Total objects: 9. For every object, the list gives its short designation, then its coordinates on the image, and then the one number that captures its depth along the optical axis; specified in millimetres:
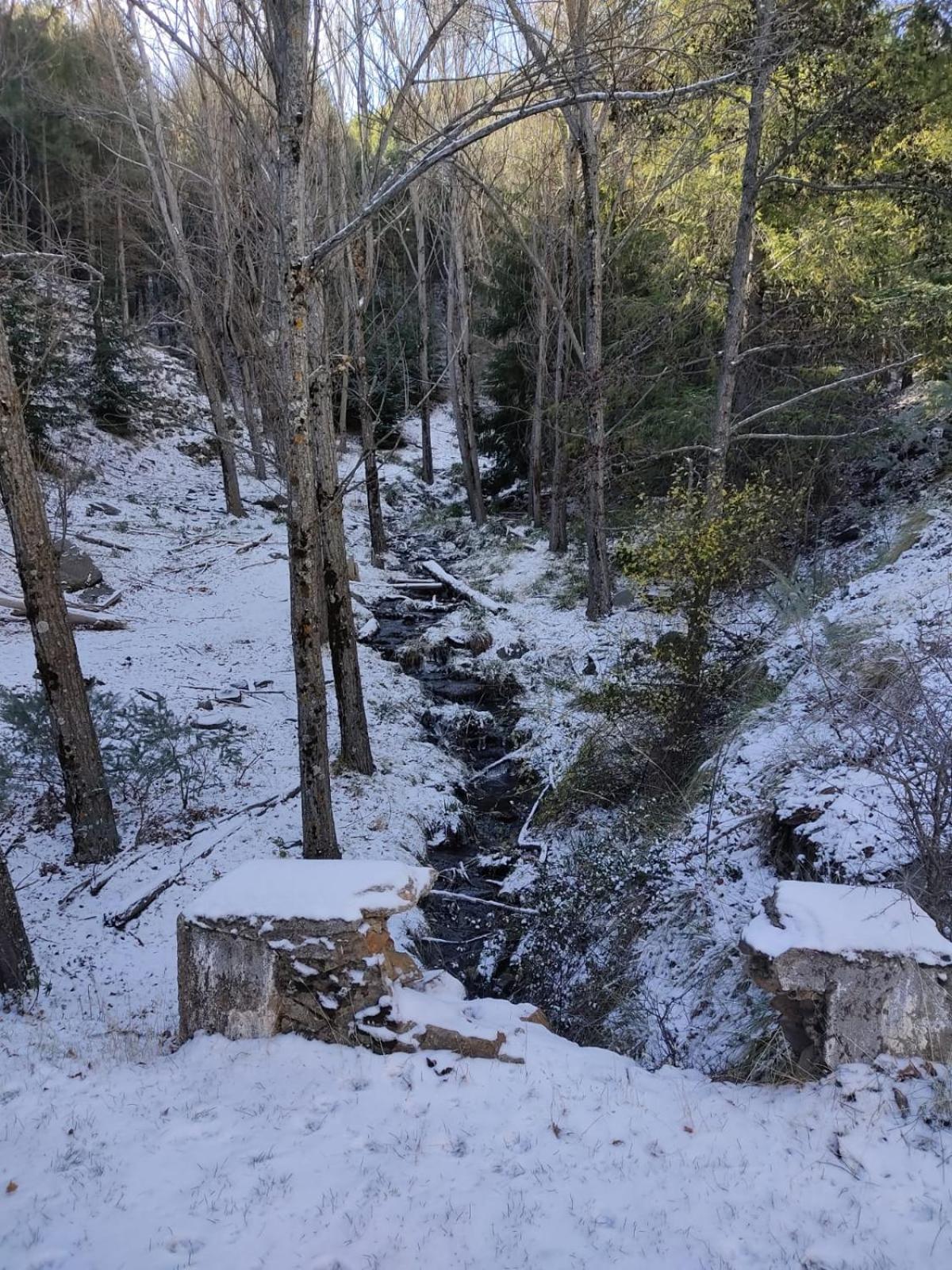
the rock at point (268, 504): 20031
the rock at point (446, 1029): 3742
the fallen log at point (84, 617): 11039
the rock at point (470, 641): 12203
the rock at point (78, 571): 12664
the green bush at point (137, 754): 7008
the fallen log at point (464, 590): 14016
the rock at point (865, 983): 3352
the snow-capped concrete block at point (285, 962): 3740
